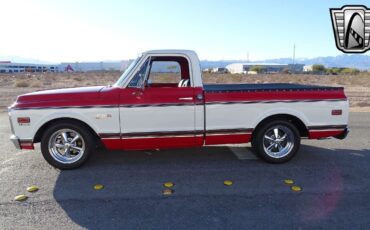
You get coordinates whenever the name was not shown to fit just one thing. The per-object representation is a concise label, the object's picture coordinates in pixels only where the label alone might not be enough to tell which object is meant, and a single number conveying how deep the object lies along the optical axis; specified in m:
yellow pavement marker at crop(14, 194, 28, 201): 3.96
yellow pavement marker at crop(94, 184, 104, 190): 4.30
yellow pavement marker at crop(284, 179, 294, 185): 4.49
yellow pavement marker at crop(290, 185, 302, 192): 4.24
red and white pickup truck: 4.85
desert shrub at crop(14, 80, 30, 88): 29.27
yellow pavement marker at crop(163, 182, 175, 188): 4.39
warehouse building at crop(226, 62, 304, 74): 130.38
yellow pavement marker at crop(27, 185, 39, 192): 4.26
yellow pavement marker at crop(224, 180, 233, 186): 4.44
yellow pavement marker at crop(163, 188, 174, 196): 4.12
